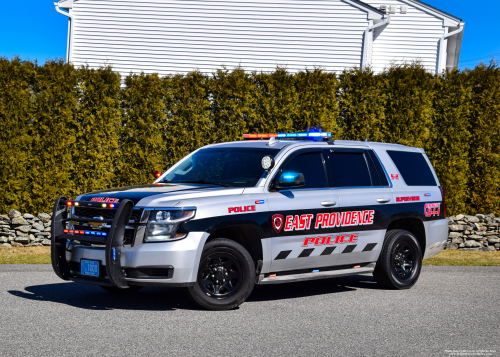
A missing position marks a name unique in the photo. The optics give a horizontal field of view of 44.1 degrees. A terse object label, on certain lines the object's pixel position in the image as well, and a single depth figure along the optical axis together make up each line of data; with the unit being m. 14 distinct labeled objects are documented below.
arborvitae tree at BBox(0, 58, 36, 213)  13.16
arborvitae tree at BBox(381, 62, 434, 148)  14.06
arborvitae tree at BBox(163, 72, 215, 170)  13.64
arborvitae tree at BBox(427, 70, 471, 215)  14.20
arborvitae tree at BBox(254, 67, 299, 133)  13.82
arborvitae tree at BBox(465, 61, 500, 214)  14.30
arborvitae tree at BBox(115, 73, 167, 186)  13.52
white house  21.22
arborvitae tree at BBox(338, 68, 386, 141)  14.00
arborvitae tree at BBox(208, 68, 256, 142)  13.74
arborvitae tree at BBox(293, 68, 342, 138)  13.91
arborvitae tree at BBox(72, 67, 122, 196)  13.41
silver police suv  6.67
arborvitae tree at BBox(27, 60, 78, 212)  13.27
